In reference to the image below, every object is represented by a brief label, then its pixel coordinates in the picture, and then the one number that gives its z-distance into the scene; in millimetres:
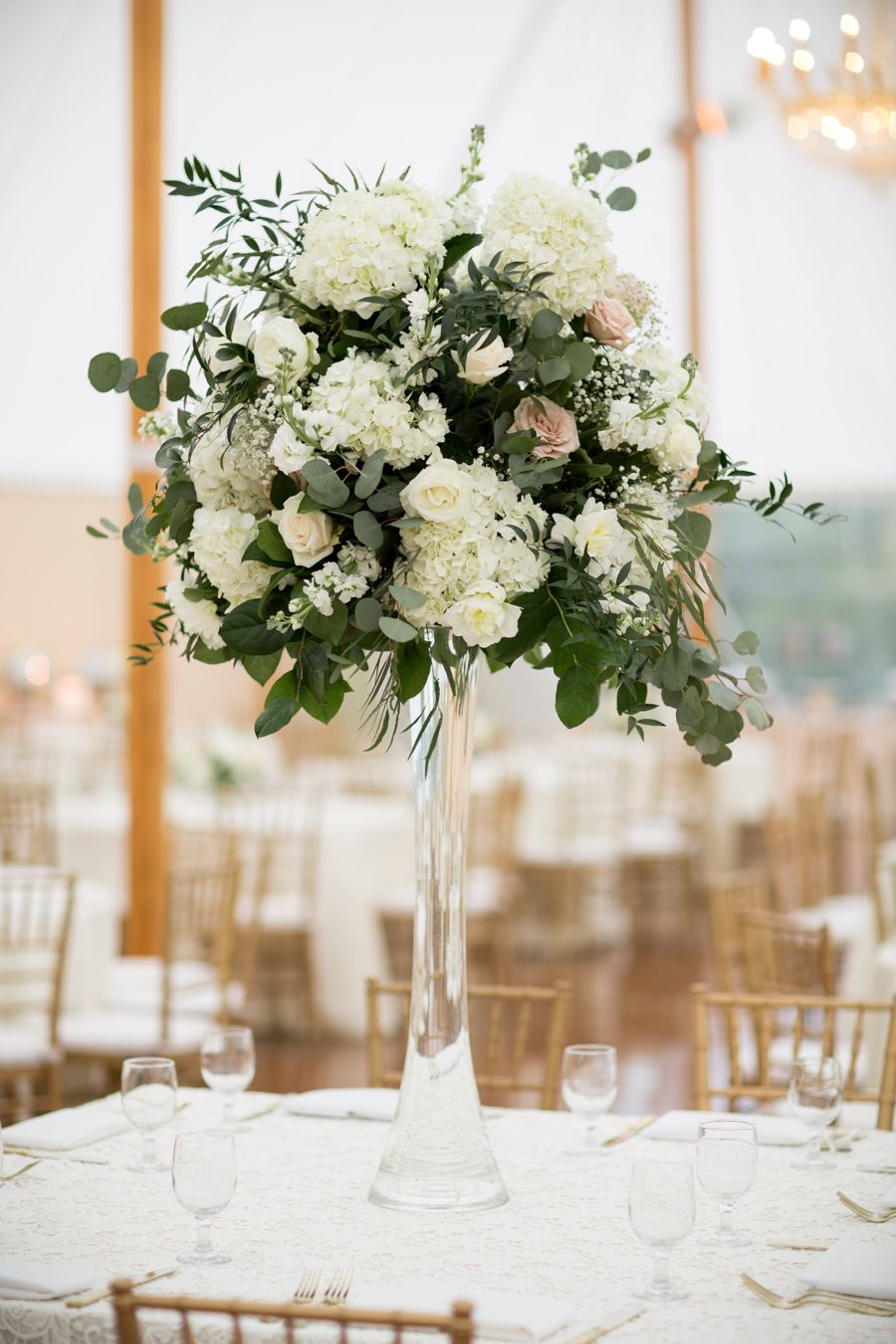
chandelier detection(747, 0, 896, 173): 7312
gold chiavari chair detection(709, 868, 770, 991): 4355
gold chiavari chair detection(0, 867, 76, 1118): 4520
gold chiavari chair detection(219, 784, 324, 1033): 6676
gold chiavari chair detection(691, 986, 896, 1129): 2947
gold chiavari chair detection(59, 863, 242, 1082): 4789
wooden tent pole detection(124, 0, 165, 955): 6230
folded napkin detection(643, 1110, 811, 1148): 2660
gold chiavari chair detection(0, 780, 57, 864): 7246
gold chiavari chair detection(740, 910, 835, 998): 4074
